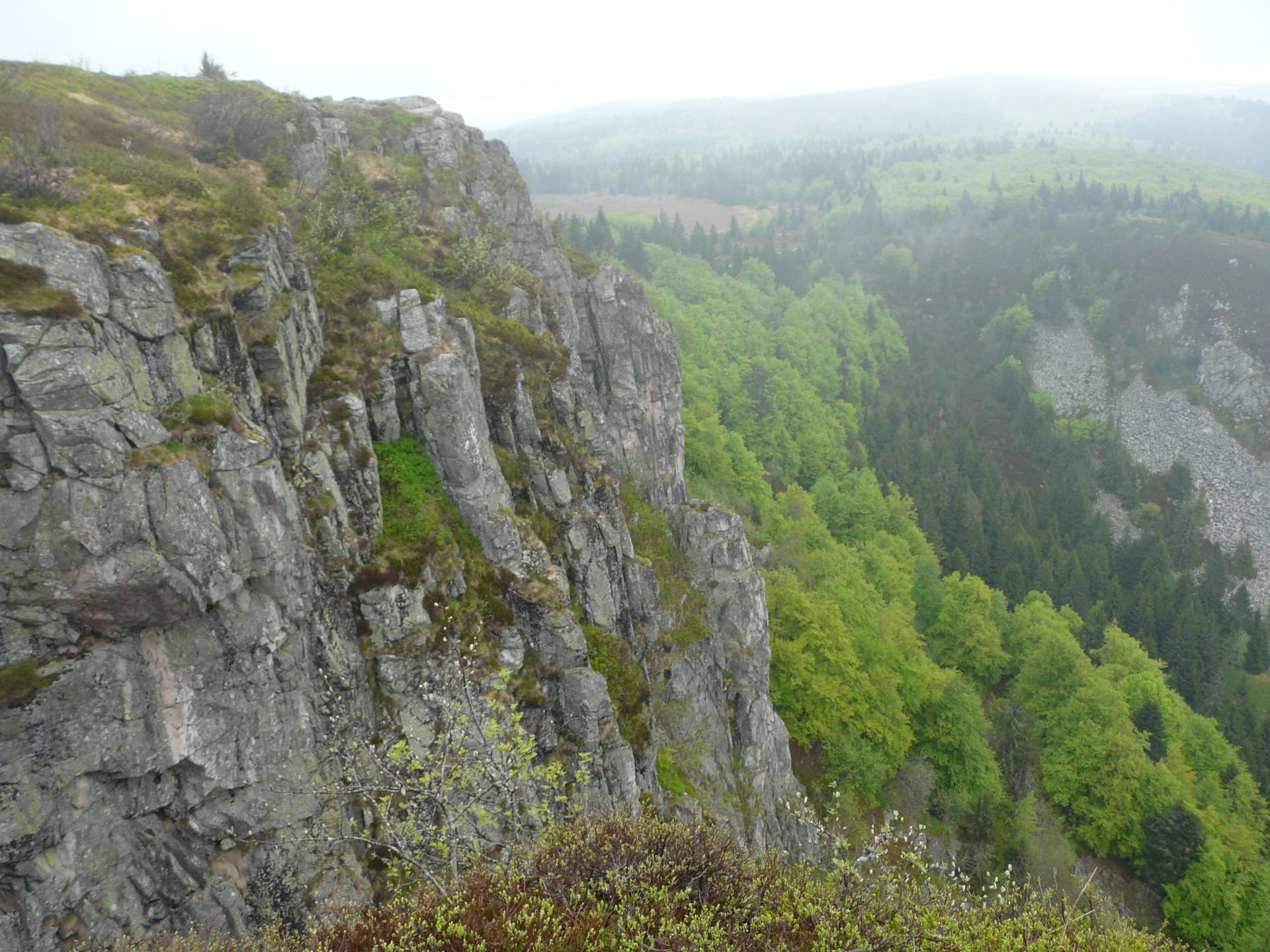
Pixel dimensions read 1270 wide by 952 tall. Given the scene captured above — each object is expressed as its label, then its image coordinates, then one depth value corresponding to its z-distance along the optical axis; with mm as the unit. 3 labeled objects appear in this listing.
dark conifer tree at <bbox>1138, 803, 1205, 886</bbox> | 37125
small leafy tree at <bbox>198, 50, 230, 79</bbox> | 36625
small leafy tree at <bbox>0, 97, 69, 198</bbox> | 16375
